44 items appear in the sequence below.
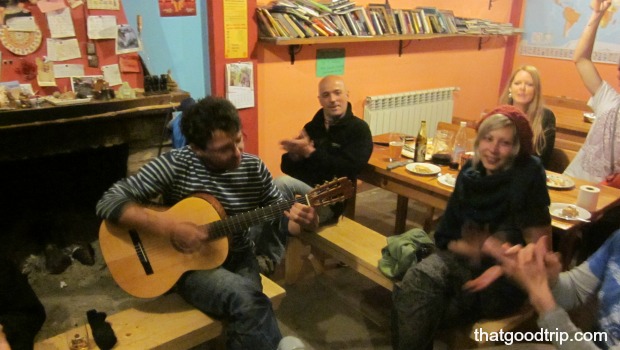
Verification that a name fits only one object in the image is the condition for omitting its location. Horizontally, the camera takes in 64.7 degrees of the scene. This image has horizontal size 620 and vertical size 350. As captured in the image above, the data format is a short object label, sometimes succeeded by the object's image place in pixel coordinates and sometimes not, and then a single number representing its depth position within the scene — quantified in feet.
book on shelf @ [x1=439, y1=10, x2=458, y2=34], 13.69
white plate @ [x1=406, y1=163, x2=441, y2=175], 8.25
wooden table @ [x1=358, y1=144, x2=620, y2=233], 7.27
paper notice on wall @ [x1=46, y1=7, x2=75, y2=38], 8.75
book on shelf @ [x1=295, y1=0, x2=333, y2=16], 10.85
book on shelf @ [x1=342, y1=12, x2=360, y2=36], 11.44
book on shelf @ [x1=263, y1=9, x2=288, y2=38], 10.40
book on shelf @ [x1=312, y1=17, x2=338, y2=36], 10.81
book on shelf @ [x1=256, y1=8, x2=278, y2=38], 10.41
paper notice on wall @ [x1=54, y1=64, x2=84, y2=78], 9.05
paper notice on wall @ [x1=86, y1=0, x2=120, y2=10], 9.04
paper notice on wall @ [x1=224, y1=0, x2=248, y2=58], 10.05
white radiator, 13.19
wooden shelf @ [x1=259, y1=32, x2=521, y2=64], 10.36
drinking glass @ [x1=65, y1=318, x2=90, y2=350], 5.16
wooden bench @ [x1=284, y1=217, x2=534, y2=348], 5.87
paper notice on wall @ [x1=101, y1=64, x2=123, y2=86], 9.56
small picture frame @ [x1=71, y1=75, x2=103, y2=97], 9.14
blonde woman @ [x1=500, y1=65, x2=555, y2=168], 8.93
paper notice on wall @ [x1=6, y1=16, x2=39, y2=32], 8.39
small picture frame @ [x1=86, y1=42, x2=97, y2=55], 9.25
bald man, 8.31
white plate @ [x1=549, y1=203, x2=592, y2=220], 6.70
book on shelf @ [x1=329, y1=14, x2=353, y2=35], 11.18
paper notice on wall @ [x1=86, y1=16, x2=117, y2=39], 9.14
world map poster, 14.33
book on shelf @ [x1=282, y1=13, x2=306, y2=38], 10.50
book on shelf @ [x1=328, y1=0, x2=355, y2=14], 11.27
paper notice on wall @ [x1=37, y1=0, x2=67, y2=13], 8.61
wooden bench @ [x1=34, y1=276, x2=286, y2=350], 5.29
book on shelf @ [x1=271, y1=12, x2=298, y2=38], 10.49
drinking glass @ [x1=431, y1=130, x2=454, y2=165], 8.84
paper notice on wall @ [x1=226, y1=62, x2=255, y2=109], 10.38
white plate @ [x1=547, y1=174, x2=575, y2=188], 7.80
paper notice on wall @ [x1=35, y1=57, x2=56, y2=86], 8.86
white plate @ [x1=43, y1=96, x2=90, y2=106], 8.45
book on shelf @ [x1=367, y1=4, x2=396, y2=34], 12.12
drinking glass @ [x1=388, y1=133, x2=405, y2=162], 9.09
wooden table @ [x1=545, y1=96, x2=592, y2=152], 10.57
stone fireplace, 8.36
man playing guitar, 5.49
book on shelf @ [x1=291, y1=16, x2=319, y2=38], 10.59
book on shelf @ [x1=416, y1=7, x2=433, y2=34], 13.05
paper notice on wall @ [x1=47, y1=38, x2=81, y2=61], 8.90
